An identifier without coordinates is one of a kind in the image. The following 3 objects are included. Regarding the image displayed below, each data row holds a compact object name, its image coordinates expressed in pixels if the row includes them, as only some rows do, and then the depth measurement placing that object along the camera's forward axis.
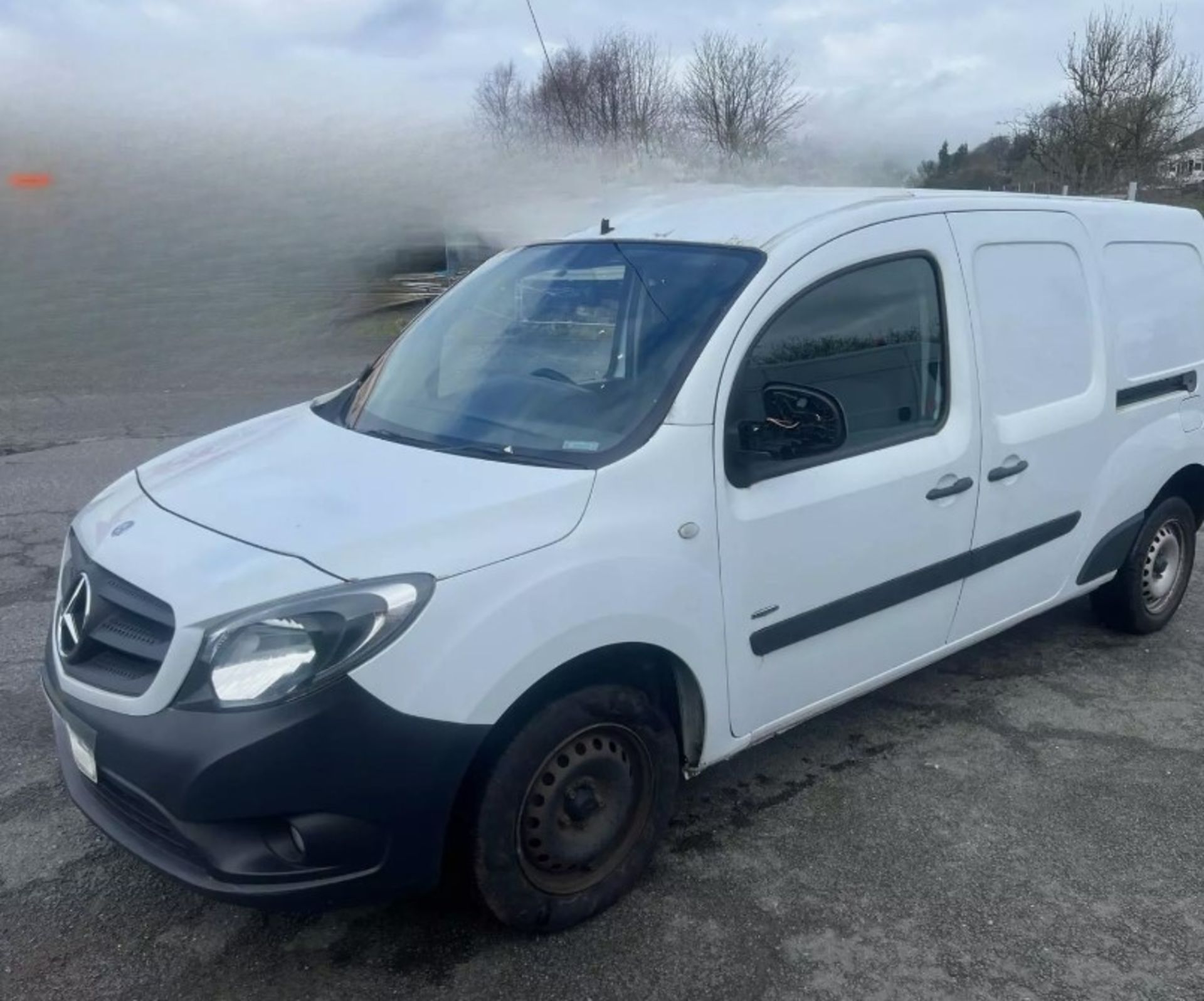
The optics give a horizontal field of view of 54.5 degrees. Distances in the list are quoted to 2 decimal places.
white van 2.63
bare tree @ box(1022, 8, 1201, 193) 26.86
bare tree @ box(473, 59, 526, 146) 21.47
